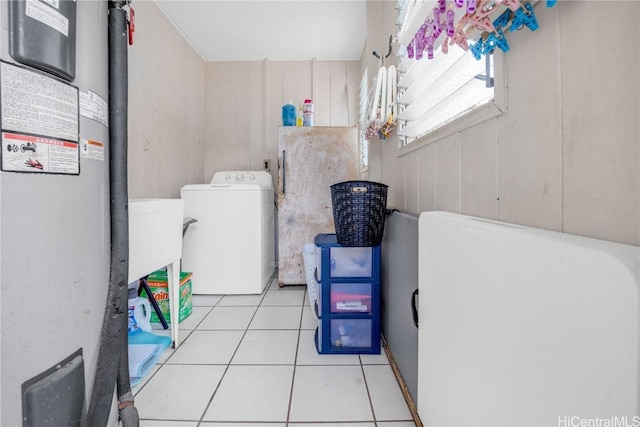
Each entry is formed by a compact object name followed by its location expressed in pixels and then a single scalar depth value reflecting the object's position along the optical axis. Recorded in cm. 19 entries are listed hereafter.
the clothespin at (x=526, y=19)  56
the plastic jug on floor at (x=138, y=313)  168
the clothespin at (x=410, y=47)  90
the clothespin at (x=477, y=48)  70
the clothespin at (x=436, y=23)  68
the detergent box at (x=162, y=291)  194
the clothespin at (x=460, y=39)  65
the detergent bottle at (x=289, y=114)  293
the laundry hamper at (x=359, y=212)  144
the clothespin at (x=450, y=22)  64
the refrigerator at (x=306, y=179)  277
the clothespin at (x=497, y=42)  63
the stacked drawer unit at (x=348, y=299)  158
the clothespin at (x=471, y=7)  56
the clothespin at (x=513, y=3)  51
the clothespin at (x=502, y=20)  62
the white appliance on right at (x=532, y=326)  33
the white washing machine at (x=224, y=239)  251
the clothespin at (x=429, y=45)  77
